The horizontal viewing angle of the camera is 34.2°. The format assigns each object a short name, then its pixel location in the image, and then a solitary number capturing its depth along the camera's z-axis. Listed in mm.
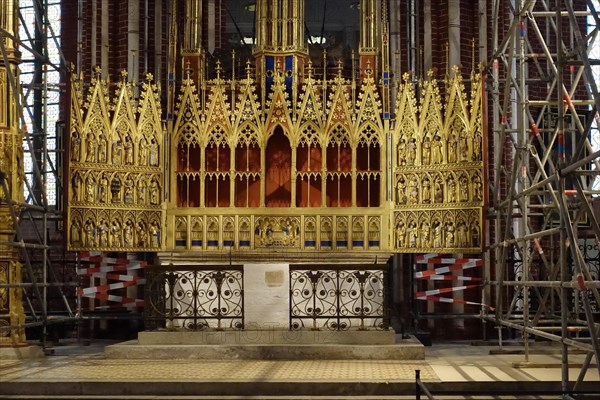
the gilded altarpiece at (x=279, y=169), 13180
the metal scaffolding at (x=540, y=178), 8555
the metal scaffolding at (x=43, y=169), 13750
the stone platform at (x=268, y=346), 12109
